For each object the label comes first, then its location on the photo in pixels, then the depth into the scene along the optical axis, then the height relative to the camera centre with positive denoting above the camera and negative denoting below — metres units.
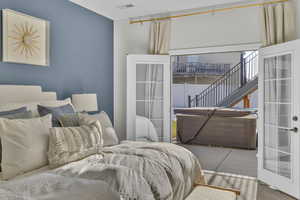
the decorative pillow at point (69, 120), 2.45 -0.23
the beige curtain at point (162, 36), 4.31 +1.12
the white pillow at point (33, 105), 2.50 -0.08
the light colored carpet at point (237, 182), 2.96 -1.16
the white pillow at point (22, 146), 1.87 -0.39
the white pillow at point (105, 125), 2.55 -0.34
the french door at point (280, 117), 2.87 -0.25
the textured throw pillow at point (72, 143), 2.03 -0.41
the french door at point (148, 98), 4.34 +0.00
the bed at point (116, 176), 1.35 -0.53
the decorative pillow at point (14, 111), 2.31 -0.13
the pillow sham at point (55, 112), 2.53 -0.15
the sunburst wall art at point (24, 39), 2.81 +0.74
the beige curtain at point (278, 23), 3.17 +1.00
